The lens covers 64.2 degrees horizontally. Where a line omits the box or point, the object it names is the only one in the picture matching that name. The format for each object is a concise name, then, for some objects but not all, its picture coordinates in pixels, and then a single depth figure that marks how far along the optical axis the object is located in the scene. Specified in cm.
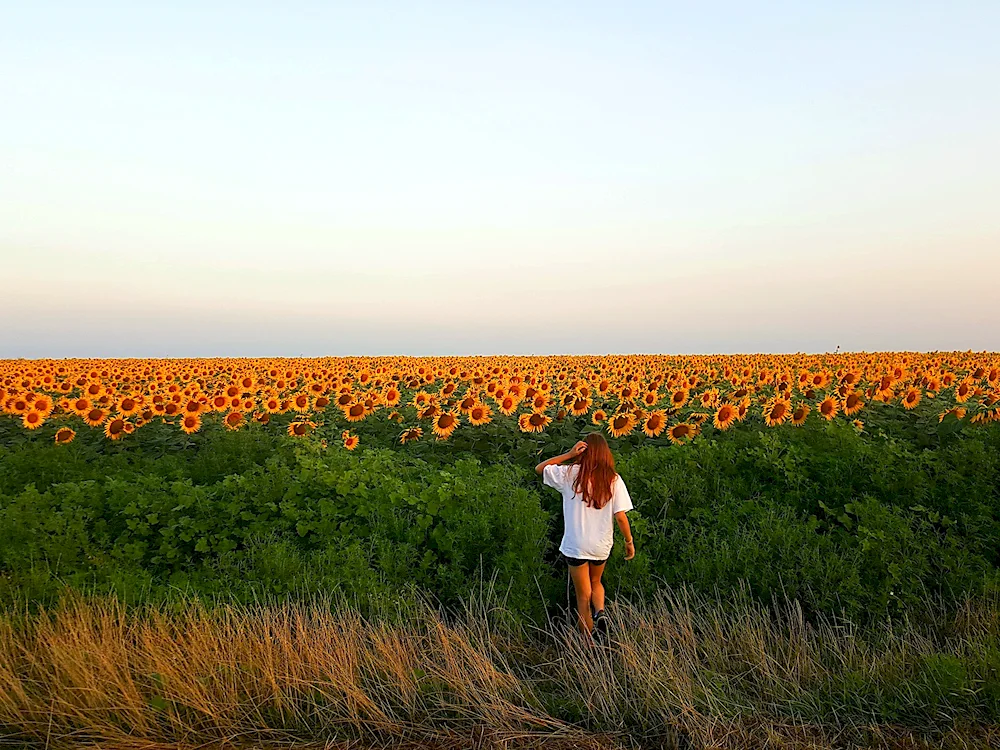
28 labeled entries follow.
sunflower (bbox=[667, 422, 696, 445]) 1226
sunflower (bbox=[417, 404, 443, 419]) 1380
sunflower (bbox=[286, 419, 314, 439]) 1389
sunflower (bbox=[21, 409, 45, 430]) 1509
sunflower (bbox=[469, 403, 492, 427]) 1321
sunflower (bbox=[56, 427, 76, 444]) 1408
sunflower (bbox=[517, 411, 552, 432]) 1291
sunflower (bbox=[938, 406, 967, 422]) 1255
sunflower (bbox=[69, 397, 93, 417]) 1589
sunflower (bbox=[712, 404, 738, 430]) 1297
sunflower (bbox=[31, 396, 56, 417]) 1560
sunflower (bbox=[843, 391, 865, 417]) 1359
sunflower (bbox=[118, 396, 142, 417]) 1535
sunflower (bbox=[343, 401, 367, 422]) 1518
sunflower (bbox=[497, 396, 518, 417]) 1359
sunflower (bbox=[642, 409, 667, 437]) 1269
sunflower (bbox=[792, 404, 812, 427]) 1317
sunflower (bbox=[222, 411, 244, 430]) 1438
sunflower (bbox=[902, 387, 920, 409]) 1389
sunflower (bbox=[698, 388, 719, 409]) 1377
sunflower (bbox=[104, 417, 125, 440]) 1424
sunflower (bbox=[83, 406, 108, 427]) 1523
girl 779
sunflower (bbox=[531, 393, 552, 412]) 1325
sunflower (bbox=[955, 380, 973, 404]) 1384
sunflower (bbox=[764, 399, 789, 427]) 1307
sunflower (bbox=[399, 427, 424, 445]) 1327
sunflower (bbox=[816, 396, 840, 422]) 1351
